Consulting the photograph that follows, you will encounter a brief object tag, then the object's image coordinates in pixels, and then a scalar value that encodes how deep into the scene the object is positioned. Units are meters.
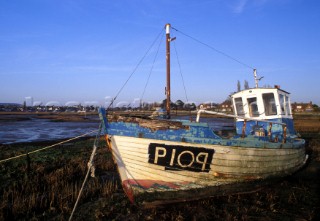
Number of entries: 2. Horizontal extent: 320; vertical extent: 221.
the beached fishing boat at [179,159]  7.14
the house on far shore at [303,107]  88.50
